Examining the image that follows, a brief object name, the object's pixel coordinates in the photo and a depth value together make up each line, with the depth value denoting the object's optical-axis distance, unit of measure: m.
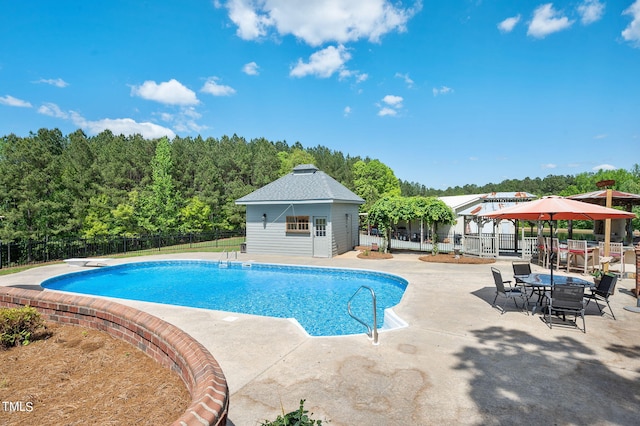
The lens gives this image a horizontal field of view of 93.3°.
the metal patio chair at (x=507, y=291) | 7.15
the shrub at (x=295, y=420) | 1.98
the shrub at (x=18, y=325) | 3.98
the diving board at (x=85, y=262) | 14.90
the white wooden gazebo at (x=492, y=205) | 21.93
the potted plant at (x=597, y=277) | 7.51
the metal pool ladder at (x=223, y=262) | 15.77
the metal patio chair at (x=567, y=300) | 5.88
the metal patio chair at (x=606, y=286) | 6.43
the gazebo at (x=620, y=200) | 14.86
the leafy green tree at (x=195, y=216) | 26.34
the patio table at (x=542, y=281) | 6.78
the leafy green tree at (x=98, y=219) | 20.95
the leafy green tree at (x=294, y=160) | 43.34
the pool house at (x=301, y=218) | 17.23
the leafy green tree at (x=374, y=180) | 43.12
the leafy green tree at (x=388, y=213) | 16.91
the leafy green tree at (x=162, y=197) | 24.77
